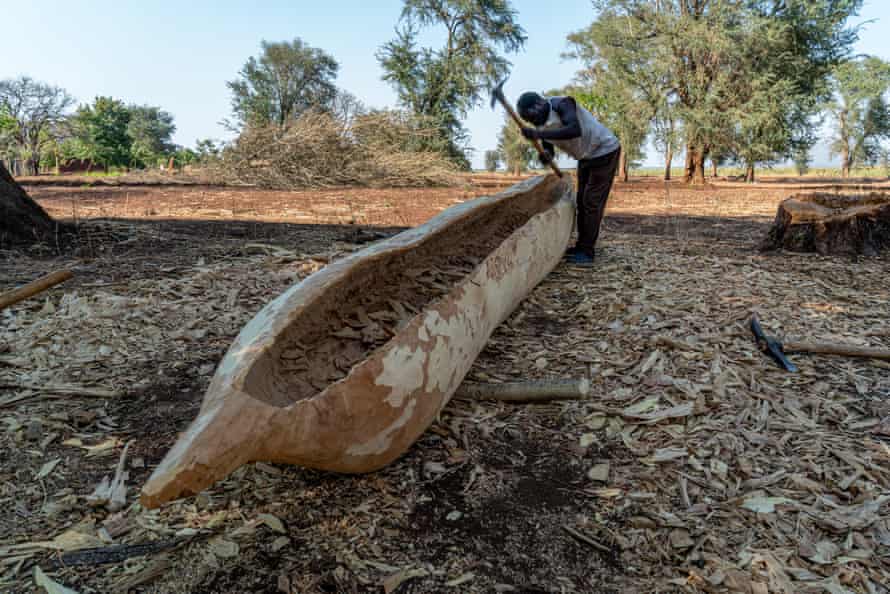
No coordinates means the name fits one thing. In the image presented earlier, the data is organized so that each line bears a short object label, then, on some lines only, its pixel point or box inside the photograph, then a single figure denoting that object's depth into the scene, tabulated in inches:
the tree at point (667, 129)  624.5
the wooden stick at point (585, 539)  59.4
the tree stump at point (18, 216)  158.1
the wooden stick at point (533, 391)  89.0
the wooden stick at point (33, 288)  105.6
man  158.1
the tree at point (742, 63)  569.0
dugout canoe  50.0
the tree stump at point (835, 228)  178.7
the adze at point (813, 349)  99.7
